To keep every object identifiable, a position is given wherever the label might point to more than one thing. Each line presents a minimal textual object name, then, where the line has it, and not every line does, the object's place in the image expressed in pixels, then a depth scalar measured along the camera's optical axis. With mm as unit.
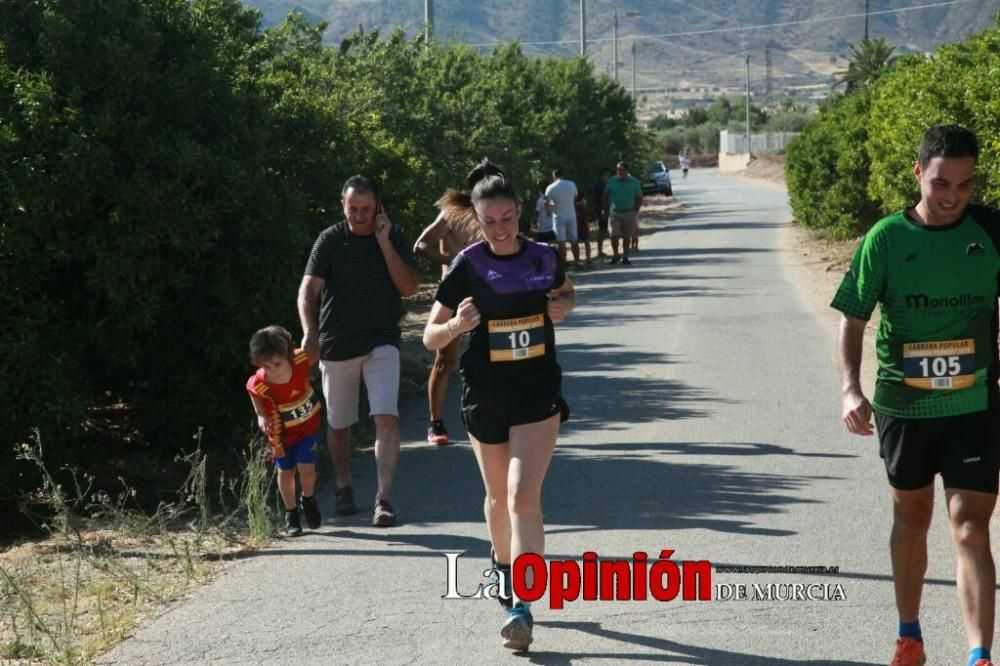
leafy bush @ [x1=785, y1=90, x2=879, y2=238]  29078
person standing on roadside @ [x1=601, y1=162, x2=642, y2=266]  26734
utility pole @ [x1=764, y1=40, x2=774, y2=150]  161325
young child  7891
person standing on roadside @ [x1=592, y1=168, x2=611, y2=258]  31361
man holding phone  8383
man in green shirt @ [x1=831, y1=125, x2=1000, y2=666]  5207
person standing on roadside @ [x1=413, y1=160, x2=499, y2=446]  10117
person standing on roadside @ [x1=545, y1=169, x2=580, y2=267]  24141
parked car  65188
